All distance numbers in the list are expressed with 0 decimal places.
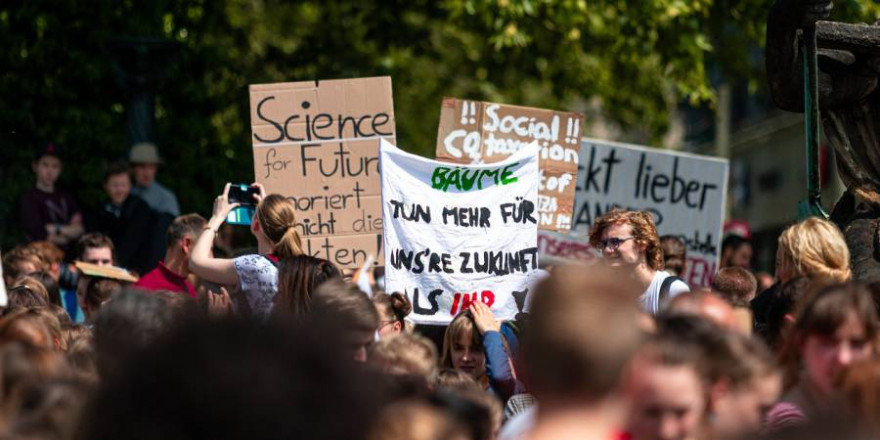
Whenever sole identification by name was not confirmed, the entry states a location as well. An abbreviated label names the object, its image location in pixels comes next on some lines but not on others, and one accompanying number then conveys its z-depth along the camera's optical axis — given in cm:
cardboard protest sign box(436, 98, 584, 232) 1820
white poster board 2253
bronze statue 1443
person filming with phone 1268
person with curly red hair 1248
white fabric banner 1492
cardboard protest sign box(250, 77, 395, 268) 1691
